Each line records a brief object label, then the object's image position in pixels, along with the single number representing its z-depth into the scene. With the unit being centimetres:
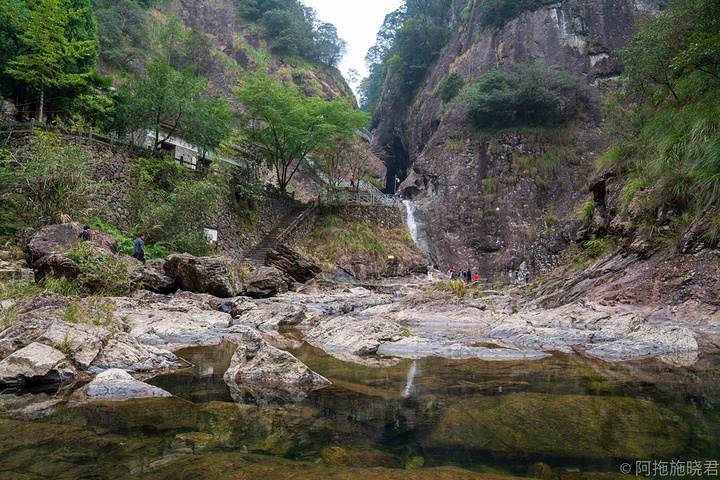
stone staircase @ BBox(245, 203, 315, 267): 1841
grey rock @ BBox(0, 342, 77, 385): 311
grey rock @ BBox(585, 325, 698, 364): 441
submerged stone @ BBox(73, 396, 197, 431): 231
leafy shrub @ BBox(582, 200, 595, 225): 1166
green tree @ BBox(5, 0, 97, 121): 1441
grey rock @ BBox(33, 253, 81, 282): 798
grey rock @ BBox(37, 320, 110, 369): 360
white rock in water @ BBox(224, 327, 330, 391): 352
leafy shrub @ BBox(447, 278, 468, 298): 1048
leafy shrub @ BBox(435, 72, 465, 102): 3412
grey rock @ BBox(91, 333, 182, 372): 381
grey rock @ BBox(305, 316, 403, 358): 519
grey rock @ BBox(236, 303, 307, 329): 801
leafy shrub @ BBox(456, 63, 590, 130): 2831
